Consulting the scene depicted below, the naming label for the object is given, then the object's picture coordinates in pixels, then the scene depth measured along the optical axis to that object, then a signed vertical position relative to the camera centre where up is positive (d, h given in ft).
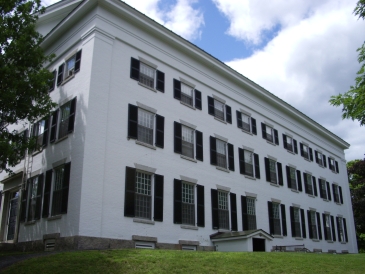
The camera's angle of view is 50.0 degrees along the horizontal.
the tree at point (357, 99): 42.41 +16.60
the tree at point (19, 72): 53.52 +24.45
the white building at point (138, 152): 58.85 +16.94
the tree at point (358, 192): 152.35 +22.00
